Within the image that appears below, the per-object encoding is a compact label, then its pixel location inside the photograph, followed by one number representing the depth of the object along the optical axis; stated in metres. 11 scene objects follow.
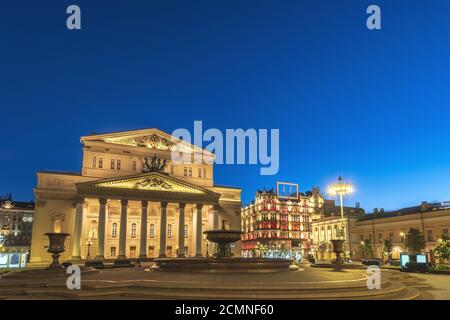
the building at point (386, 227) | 60.88
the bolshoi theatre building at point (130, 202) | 55.91
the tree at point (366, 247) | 74.06
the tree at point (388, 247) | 65.31
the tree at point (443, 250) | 40.66
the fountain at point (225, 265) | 22.64
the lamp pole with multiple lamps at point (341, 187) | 34.69
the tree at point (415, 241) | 57.94
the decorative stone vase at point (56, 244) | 23.72
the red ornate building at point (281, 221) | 114.69
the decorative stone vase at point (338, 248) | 28.16
